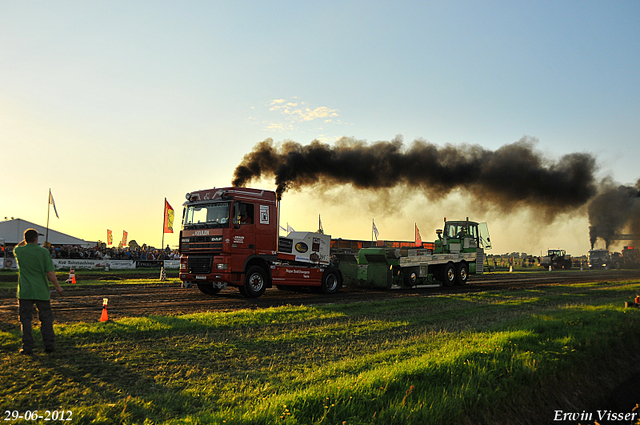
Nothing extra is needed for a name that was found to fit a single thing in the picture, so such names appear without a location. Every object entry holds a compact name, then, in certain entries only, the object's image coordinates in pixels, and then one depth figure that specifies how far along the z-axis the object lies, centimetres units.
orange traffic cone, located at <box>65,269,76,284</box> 2127
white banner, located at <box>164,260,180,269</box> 3656
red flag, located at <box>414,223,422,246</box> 4376
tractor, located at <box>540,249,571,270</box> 5108
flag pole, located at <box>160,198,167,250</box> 3124
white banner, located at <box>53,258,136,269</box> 3130
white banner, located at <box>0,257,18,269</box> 3016
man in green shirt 670
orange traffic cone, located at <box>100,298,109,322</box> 961
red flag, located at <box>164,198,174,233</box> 3128
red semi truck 1493
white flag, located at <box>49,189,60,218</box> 3769
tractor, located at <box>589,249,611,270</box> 5222
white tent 4794
